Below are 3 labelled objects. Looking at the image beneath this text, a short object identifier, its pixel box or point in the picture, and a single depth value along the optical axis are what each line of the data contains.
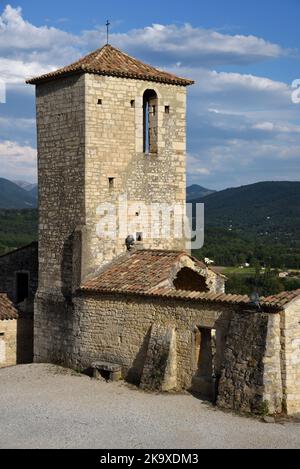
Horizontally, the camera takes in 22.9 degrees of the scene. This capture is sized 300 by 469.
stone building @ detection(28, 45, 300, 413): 16.69
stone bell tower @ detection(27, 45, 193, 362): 20.33
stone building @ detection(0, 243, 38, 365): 22.64
